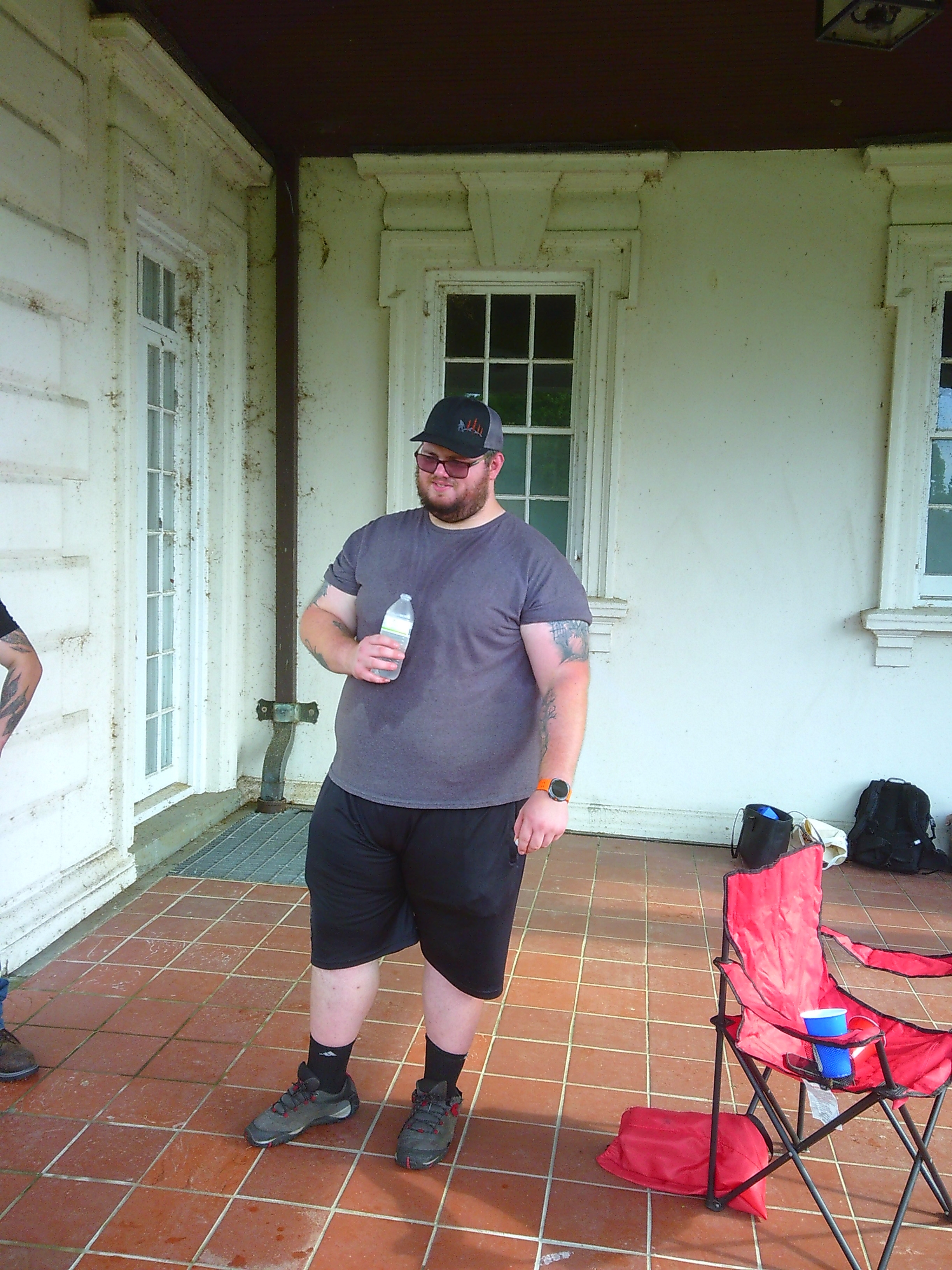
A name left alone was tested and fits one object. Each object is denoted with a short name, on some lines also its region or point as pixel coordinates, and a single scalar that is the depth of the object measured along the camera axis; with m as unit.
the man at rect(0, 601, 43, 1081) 3.03
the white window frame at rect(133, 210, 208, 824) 5.68
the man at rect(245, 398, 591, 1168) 2.74
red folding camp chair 2.45
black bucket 5.66
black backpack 5.68
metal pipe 6.09
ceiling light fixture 3.82
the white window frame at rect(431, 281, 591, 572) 6.09
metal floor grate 5.18
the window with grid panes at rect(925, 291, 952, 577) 5.88
